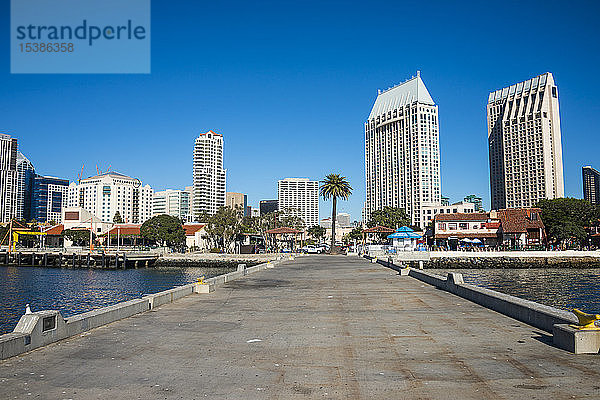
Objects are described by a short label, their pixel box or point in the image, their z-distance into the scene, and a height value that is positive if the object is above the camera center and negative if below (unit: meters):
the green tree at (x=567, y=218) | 90.12 +2.05
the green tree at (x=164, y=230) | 103.31 +0.59
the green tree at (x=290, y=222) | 142.16 +2.75
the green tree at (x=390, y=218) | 127.19 +3.21
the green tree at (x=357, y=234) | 129.65 -0.92
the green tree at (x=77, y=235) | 115.50 -0.27
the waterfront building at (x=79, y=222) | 127.75 +3.11
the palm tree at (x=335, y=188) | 89.19 +7.79
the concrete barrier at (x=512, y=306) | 11.88 -2.26
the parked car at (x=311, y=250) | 91.79 -3.69
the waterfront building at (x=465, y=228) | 86.62 +0.17
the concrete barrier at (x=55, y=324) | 9.48 -2.12
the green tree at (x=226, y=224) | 102.31 +1.68
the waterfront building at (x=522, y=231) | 83.25 -0.39
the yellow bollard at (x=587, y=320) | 9.49 -1.80
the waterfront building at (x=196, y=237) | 114.19 -1.05
